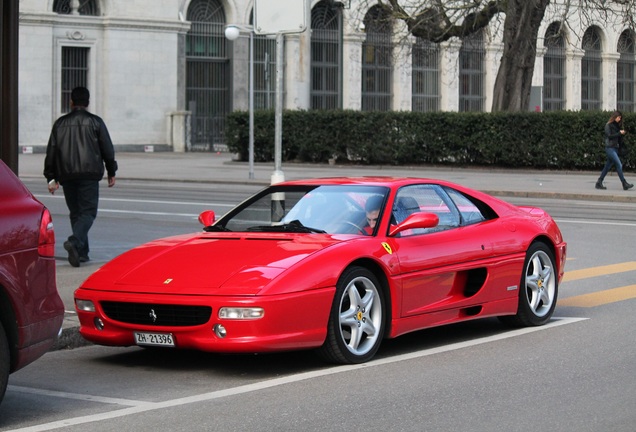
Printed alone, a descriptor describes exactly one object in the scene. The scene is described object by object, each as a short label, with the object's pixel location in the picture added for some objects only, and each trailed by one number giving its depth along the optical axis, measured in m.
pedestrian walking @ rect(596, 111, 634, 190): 28.42
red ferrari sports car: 7.77
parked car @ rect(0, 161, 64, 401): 6.61
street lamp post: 31.56
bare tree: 35.69
